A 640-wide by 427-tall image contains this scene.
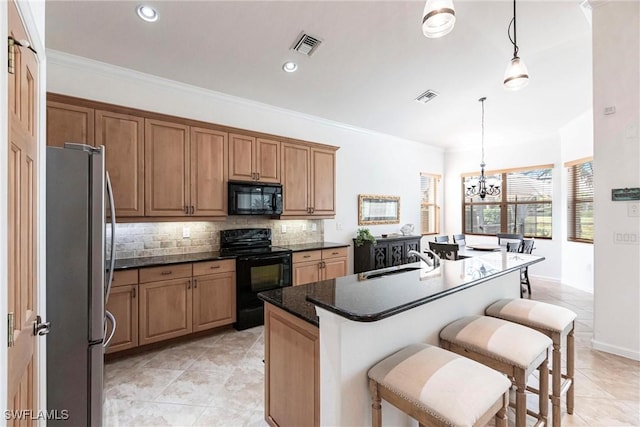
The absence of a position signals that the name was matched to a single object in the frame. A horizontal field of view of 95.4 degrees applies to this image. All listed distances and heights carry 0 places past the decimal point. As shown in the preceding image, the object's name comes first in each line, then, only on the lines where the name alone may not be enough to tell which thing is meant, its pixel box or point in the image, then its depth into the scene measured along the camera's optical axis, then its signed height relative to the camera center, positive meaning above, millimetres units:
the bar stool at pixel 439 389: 1076 -701
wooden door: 985 -29
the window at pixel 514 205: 6172 +167
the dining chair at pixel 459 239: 5992 -557
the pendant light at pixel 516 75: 2312 +1096
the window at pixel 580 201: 5215 +203
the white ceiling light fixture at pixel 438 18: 1643 +1134
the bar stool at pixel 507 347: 1437 -717
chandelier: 4991 +460
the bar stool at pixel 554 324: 1758 -720
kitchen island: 1276 -610
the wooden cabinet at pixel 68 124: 2576 +829
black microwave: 3611 +197
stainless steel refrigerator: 1564 -364
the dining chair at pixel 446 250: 4025 -534
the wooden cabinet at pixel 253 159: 3650 +719
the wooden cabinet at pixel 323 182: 4445 +490
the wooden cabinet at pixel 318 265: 3943 -742
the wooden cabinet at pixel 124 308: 2676 -877
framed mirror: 5594 +79
